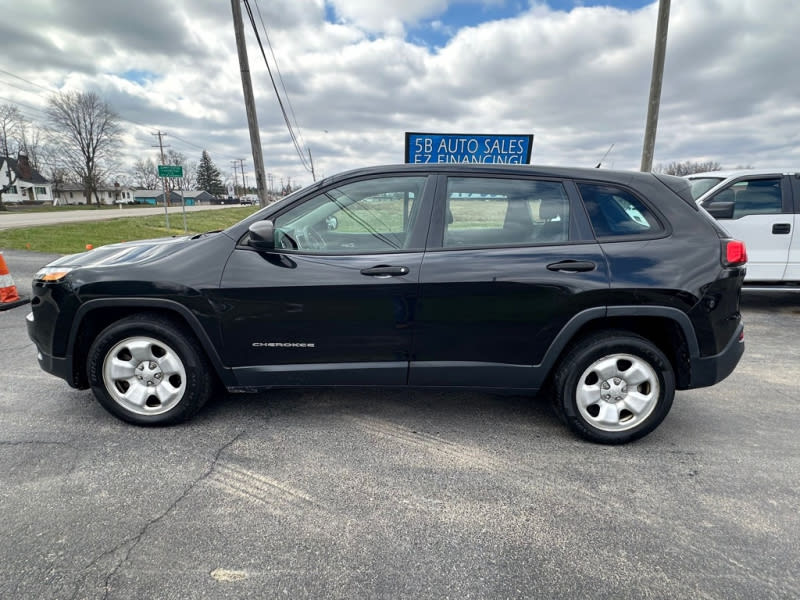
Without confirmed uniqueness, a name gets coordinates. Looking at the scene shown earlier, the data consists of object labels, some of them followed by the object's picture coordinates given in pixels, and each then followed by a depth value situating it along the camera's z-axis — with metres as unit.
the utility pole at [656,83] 9.02
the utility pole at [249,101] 10.11
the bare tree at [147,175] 103.88
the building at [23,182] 61.64
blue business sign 8.67
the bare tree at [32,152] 63.88
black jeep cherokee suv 2.57
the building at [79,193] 81.50
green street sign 14.57
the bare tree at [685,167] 42.16
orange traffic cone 5.84
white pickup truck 5.73
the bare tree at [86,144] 60.94
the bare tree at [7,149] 54.46
